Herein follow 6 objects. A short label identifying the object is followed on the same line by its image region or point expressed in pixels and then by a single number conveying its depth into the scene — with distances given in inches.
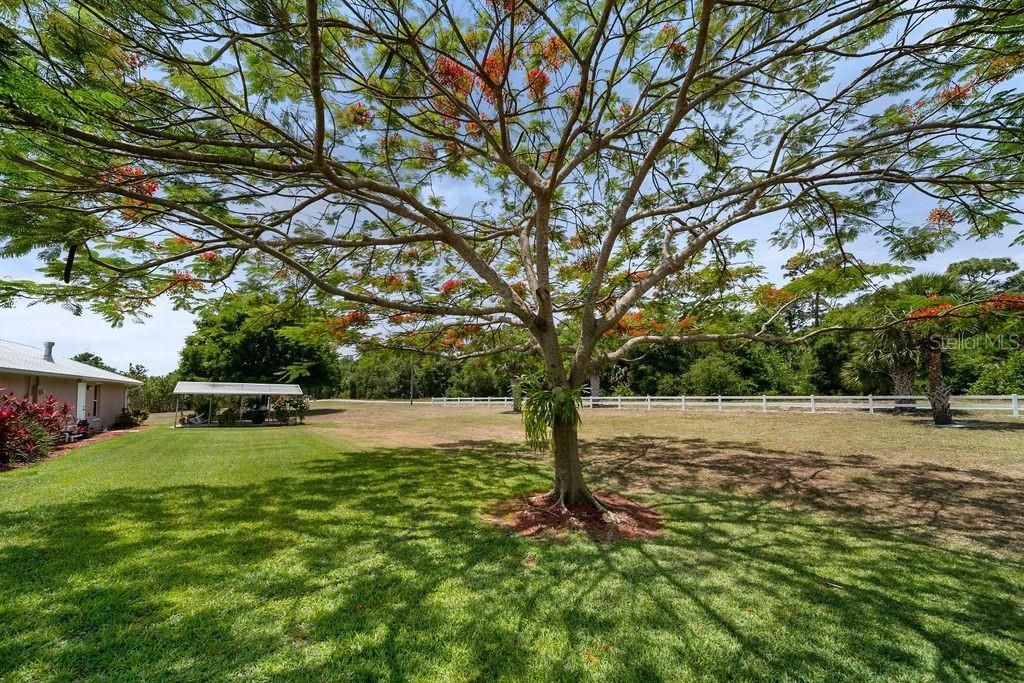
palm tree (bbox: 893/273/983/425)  509.0
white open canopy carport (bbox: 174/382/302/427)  844.6
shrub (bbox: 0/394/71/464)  396.5
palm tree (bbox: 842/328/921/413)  634.2
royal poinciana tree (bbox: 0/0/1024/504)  168.1
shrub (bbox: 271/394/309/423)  1016.6
